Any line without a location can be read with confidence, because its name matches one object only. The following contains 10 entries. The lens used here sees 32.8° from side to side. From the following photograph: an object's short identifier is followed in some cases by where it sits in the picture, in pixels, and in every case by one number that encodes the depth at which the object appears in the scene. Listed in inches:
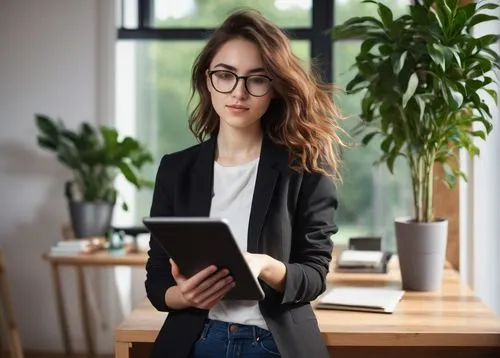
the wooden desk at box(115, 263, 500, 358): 86.9
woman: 75.6
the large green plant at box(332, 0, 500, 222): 102.7
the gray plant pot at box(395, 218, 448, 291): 109.5
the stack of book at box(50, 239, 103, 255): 166.1
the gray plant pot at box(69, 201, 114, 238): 175.9
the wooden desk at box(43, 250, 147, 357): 161.9
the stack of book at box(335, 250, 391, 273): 124.3
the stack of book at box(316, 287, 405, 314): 96.9
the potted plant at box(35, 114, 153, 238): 175.9
